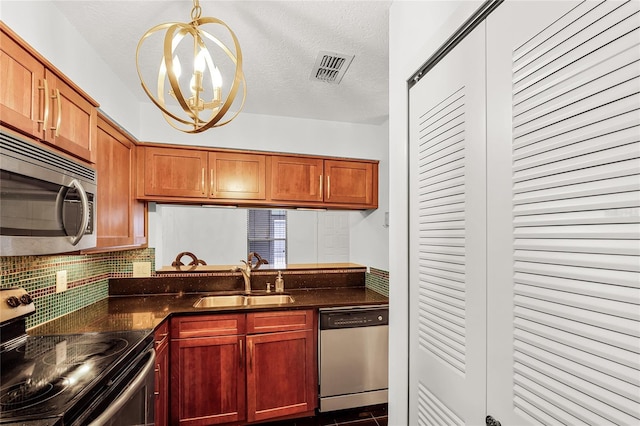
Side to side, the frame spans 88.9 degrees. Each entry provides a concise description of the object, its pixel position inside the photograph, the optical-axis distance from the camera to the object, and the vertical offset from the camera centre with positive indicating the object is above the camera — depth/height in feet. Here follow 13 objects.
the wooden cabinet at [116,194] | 6.46 +0.59
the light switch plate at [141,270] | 9.11 -1.38
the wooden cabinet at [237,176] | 9.11 +1.28
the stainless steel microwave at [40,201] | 3.55 +0.24
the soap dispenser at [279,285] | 9.78 -1.92
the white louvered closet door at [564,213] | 1.90 +0.06
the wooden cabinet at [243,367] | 7.45 -3.49
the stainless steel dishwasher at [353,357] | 8.30 -3.52
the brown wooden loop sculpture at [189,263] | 9.71 -1.20
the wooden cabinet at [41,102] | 3.85 +1.65
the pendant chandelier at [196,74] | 4.07 +2.01
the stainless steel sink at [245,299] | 9.31 -2.27
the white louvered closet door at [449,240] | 3.12 -0.21
